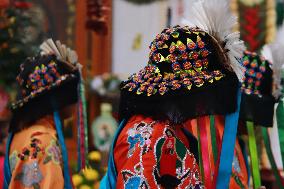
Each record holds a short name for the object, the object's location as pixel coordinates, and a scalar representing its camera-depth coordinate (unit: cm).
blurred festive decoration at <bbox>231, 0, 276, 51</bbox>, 1007
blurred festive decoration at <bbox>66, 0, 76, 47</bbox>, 1214
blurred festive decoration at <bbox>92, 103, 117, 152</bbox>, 1084
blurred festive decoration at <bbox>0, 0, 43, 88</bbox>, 899
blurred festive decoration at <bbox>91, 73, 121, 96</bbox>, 1170
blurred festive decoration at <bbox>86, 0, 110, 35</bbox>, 882
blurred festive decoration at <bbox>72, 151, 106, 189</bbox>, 735
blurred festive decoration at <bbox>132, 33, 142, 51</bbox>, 1198
